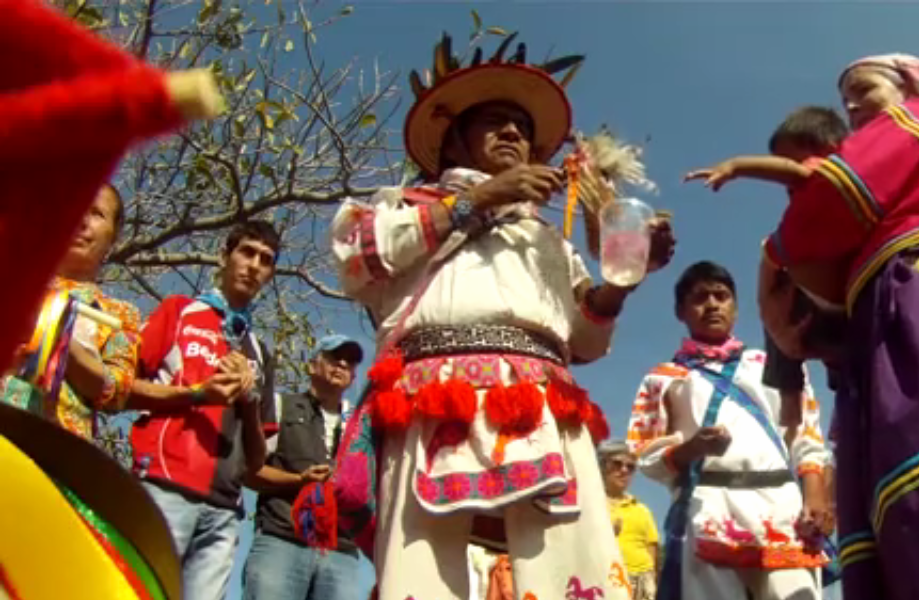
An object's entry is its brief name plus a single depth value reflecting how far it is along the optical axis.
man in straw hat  2.49
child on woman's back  2.35
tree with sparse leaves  6.54
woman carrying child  2.05
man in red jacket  3.46
